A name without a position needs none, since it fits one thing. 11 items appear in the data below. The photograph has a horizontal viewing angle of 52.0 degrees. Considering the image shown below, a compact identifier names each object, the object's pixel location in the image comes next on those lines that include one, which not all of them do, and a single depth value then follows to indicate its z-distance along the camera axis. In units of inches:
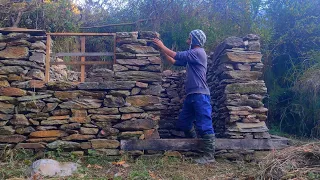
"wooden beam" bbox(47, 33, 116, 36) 195.6
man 186.2
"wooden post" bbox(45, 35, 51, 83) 195.5
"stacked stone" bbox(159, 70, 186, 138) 294.2
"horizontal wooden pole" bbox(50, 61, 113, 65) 199.8
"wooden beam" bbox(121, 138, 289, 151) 188.7
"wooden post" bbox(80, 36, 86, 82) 206.8
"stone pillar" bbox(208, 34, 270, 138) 205.5
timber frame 195.9
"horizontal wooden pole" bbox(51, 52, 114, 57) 200.7
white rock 154.9
